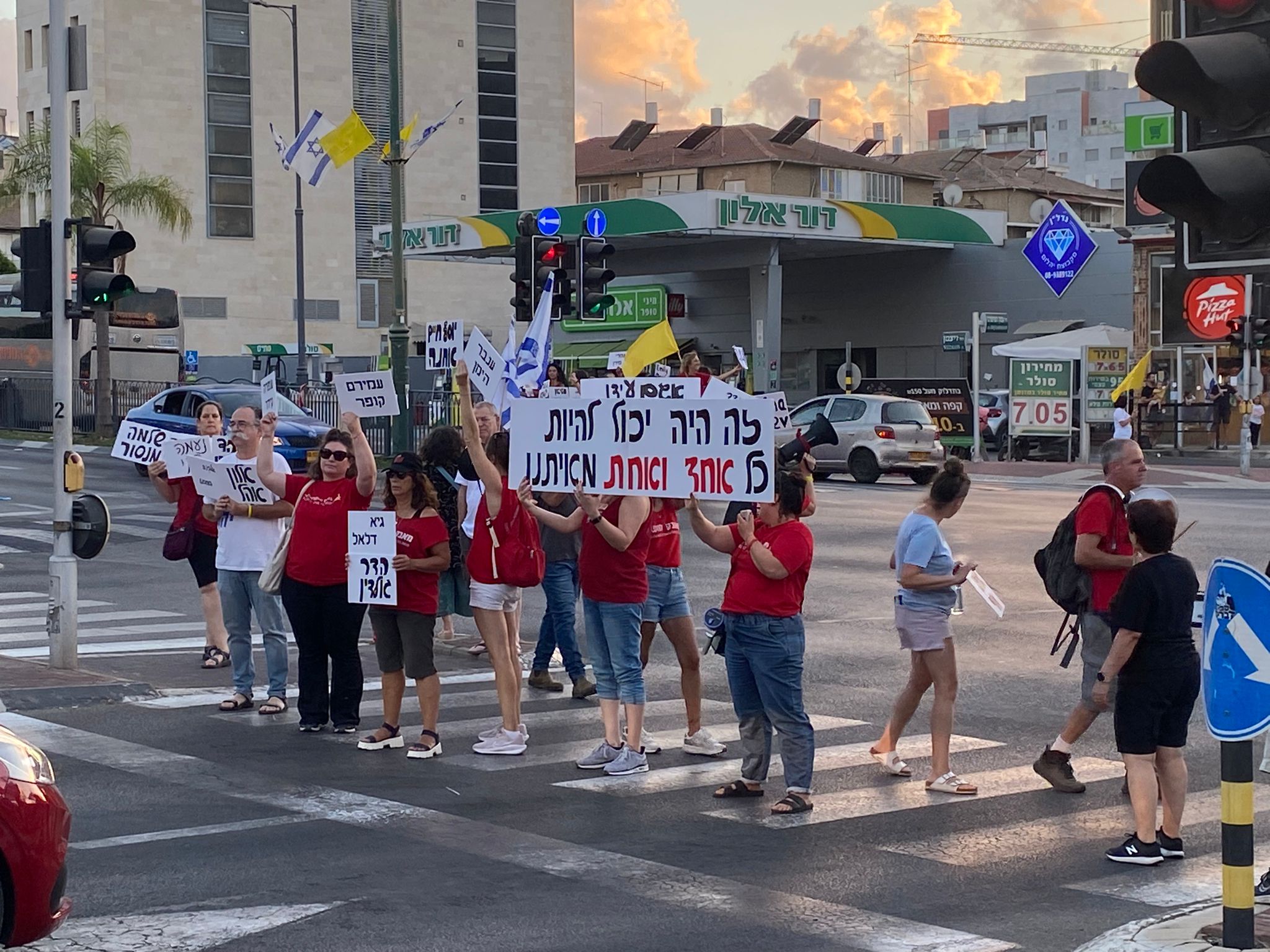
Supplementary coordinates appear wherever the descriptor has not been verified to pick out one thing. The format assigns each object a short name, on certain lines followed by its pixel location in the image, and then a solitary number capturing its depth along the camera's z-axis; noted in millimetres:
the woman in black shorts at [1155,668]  7629
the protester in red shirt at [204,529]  12352
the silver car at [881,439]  31891
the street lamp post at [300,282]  42656
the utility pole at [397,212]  19328
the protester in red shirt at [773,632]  8617
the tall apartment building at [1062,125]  121125
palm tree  44000
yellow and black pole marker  5688
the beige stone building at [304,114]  67875
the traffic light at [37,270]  12469
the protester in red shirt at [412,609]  10000
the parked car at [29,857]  5539
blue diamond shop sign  37531
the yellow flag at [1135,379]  36656
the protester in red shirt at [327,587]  10398
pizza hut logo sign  41500
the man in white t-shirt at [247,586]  11070
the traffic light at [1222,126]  5270
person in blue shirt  9031
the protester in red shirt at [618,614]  9453
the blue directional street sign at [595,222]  24938
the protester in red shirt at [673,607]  10086
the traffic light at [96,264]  12445
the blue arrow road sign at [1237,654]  5566
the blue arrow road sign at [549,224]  20391
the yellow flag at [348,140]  23922
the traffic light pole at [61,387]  12266
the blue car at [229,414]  29219
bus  48406
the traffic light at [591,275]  18516
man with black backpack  8828
